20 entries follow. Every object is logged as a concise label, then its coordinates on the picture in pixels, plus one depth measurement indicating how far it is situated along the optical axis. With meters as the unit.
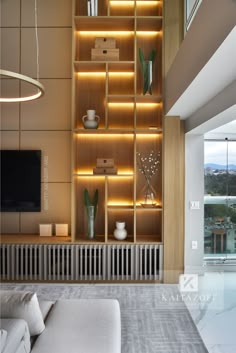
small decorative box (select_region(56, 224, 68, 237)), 4.36
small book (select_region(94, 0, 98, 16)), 4.16
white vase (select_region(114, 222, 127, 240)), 4.23
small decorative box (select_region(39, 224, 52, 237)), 4.34
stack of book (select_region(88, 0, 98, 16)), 4.15
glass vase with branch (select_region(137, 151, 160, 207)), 4.44
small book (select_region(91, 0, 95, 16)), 4.15
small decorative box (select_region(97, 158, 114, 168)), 4.18
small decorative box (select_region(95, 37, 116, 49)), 4.18
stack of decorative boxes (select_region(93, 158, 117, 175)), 4.16
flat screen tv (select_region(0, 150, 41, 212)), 4.34
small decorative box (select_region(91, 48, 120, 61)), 4.17
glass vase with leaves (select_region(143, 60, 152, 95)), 4.14
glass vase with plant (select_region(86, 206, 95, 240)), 4.22
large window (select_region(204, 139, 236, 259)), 5.02
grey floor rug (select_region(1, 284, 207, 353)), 2.69
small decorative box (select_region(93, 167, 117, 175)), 4.15
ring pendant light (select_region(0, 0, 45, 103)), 2.26
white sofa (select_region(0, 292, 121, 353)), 1.77
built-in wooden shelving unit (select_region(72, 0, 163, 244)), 4.43
